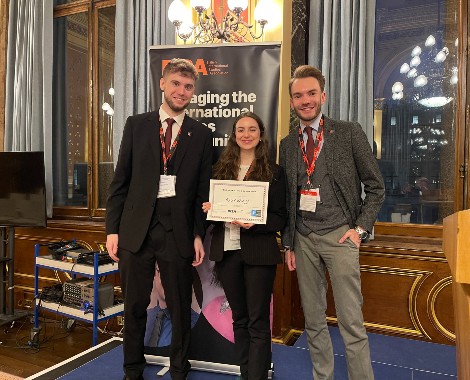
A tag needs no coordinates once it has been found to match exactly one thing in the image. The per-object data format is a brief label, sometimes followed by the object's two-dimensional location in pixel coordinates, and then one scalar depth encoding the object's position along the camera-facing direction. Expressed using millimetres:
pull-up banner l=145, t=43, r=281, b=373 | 2504
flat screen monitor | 3713
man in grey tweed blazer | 1931
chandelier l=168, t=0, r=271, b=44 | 2859
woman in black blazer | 2062
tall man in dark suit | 2117
